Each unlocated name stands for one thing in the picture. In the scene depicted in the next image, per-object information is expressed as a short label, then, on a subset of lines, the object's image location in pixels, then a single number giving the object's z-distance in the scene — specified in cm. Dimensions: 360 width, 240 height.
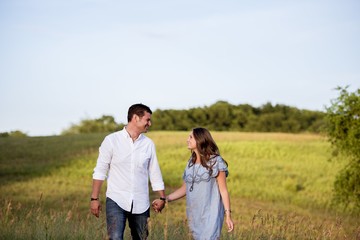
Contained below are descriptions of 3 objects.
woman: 749
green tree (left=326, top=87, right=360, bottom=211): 2741
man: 793
